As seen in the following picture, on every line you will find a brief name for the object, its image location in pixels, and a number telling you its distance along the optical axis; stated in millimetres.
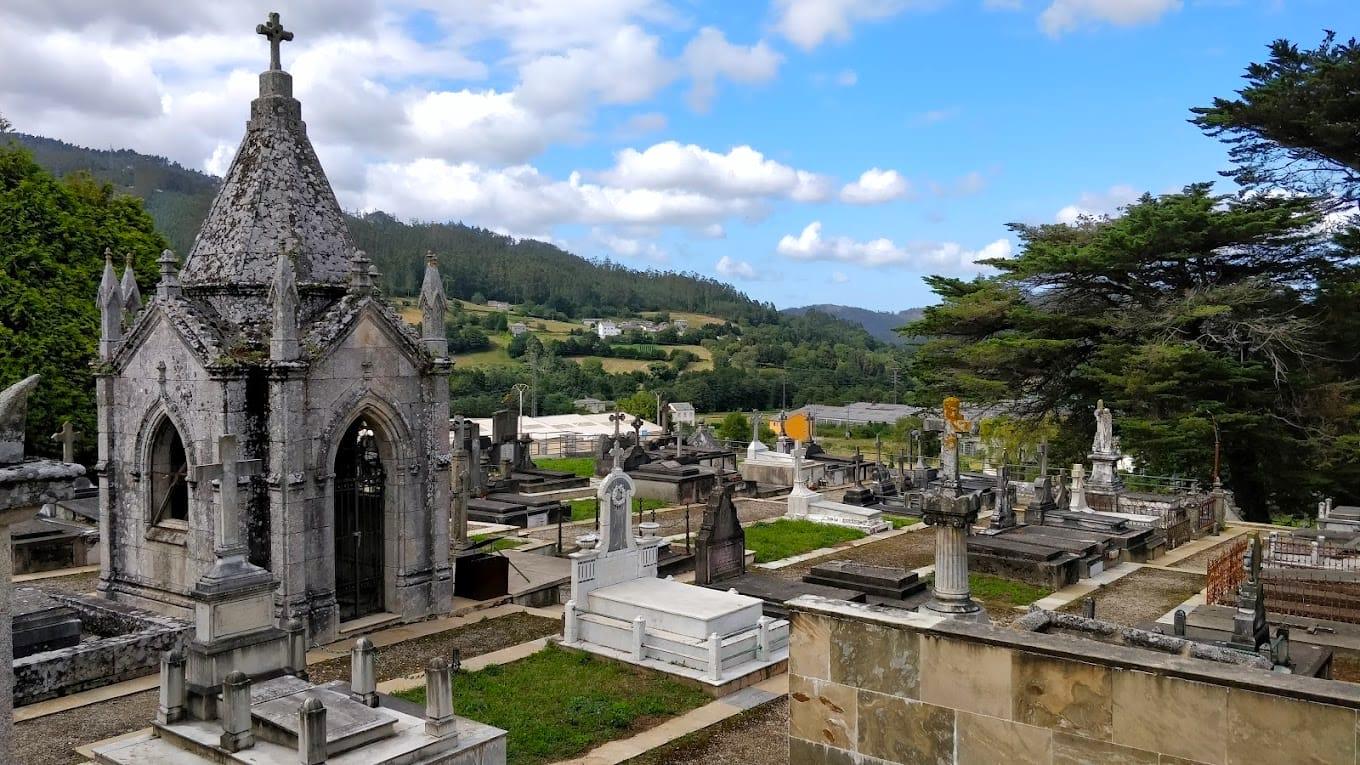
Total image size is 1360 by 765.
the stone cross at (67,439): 18969
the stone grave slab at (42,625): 10297
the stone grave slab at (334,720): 7160
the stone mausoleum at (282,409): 11539
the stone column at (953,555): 8438
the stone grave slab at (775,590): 12797
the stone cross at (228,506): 8617
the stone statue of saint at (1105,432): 25094
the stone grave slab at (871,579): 13607
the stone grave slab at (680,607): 11117
